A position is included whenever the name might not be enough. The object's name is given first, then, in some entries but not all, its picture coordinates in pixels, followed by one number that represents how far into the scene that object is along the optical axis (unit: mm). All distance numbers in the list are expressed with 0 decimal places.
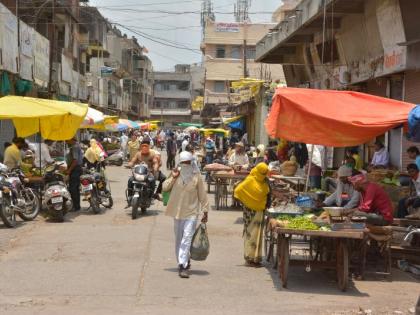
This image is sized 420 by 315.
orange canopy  8578
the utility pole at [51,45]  25233
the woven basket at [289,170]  14883
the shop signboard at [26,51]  22375
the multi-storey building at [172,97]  108625
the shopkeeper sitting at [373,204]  8672
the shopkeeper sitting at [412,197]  10805
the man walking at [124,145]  34075
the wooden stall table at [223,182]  15023
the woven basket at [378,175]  12813
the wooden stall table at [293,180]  13445
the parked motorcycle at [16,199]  11516
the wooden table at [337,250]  7488
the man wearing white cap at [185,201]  8125
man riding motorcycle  14125
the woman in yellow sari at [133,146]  28350
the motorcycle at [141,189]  13273
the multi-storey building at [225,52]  63469
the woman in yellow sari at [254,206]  8719
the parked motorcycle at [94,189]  13806
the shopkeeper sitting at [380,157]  15305
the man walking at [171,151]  29761
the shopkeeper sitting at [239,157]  18084
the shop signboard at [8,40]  19719
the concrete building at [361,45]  14172
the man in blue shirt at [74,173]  14164
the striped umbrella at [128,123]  39544
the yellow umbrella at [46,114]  13070
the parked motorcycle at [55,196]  12438
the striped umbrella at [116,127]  33156
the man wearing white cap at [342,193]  10174
